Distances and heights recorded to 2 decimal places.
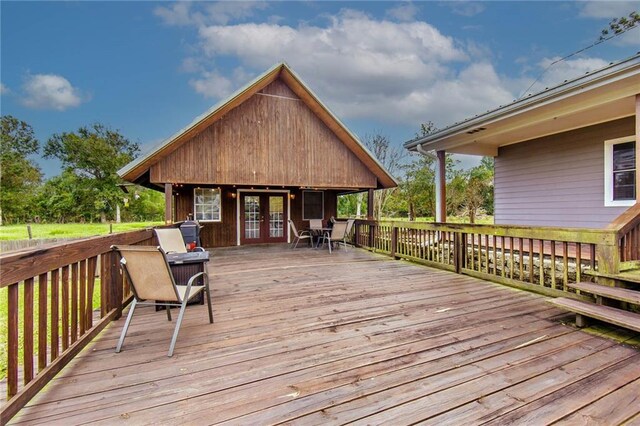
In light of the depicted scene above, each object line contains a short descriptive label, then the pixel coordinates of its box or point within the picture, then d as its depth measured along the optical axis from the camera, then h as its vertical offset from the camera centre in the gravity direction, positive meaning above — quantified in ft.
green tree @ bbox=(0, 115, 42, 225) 74.69 +10.99
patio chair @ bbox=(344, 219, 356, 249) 27.89 -1.44
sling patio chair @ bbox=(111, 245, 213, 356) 7.75 -1.82
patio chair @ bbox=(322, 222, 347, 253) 27.04 -2.02
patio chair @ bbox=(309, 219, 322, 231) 33.38 -1.45
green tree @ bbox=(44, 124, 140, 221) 87.86 +16.11
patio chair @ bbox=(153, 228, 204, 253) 14.39 -1.41
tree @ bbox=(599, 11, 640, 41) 34.12 +21.67
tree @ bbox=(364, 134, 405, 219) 60.39 +11.16
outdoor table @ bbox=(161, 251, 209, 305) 11.37 -2.17
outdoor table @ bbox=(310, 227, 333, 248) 30.96 -2.48
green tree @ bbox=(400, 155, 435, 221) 50.37 +4.32
